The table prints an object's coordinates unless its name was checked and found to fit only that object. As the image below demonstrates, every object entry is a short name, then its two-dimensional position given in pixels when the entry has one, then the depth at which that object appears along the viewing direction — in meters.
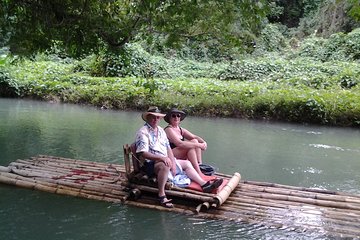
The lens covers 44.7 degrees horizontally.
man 4.97
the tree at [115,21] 5.63
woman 5.52
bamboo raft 4.55
